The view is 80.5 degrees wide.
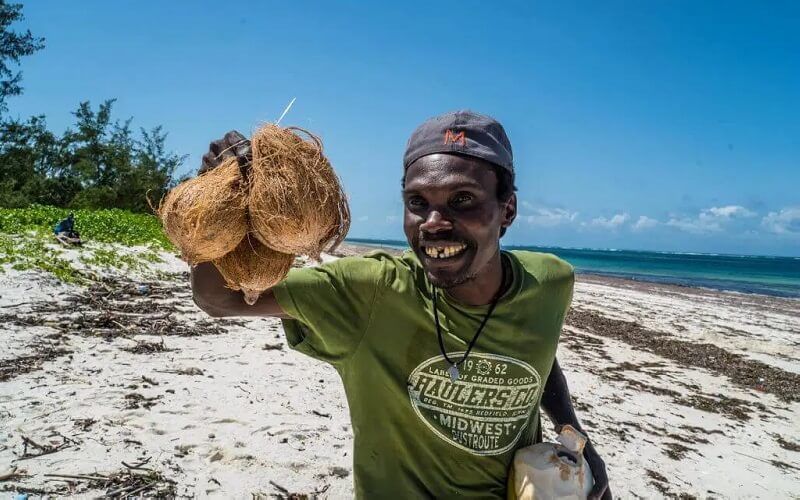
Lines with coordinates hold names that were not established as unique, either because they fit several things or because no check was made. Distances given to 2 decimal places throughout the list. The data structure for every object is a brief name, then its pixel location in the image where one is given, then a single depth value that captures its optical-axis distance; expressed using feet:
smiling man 5.43
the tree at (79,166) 83.66
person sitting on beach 31.19
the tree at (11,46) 73.56
